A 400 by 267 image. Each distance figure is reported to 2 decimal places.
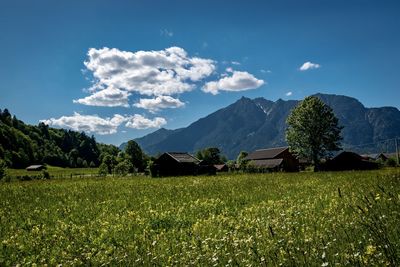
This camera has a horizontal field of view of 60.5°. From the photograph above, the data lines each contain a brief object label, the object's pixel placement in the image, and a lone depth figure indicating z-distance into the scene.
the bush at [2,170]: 53.25
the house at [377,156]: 145.14
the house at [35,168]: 175.48
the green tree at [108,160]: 139.20
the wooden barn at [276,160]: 101.50
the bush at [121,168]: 98.75
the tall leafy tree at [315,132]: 78.44
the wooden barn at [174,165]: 80.50
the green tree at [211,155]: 168.38
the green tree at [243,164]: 97.80
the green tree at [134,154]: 139.62
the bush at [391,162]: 94.72
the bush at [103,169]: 95.02
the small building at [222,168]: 127.25
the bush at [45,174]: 68.07
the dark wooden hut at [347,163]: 83.19
